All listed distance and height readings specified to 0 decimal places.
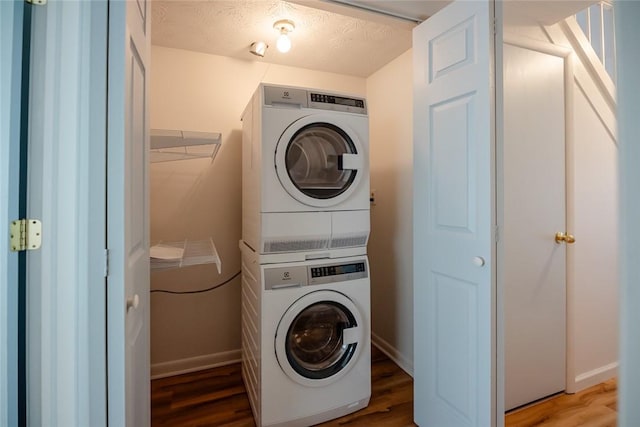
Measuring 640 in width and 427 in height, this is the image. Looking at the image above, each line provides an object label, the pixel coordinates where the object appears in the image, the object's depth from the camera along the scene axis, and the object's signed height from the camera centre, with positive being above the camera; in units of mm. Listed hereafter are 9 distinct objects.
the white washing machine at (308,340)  1520 -698
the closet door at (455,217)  1222 -13
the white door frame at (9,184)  738 +75
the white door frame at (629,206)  522 +15
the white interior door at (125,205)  803 +26
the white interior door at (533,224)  1682 -57
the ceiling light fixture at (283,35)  1833 +1136
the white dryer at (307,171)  1521 +236
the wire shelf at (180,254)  1381 -208
